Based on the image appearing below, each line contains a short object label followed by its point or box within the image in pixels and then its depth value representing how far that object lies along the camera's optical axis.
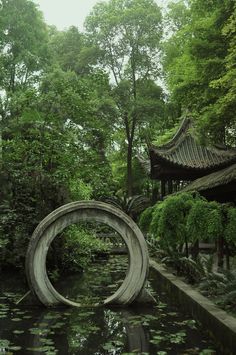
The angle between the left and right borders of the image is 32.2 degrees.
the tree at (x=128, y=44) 32.59
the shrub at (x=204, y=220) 6.92
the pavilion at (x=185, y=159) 17.59
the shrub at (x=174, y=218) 8.73
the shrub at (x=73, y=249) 11.38
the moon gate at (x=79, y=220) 7.76
